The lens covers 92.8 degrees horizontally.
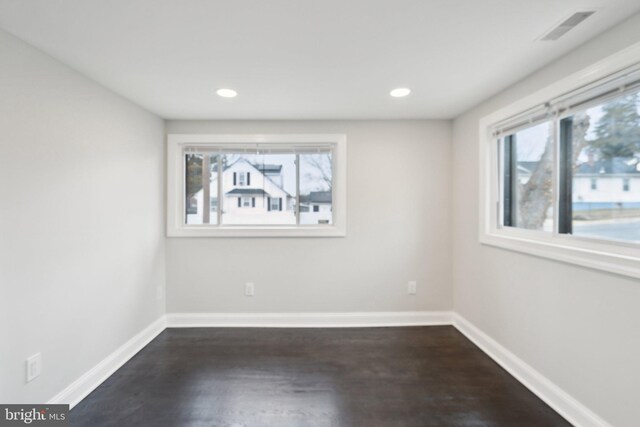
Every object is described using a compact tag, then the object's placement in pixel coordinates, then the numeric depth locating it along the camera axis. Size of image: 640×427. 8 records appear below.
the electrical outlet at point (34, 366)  1.70
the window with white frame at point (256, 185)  3.30
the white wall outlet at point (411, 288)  3.26
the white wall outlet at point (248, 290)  3.25
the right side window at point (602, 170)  1.62
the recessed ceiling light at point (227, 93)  2.40
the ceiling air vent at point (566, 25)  1.47
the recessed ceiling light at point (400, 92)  2.39
